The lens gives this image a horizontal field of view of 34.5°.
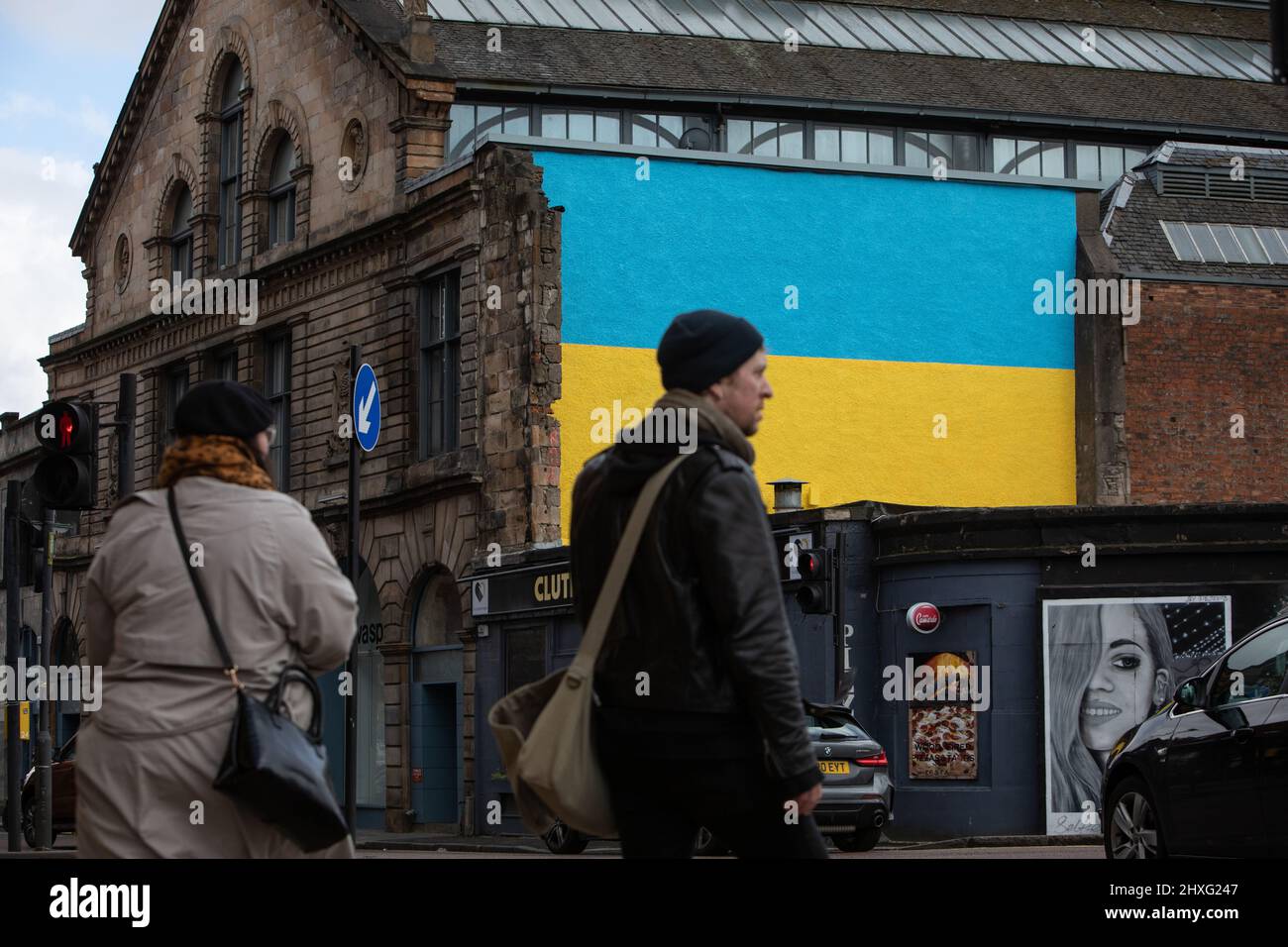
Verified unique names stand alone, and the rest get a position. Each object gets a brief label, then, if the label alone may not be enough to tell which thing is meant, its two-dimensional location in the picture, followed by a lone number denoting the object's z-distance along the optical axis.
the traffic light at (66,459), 12.94
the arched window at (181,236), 40.97
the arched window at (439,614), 31.77
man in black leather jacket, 4.91
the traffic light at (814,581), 21.16
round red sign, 24.94
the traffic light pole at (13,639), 20.00
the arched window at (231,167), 38.78
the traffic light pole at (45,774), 21.48
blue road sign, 19.56
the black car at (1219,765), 10.32
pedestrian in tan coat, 5.10
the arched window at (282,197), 36.94
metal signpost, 17.66
